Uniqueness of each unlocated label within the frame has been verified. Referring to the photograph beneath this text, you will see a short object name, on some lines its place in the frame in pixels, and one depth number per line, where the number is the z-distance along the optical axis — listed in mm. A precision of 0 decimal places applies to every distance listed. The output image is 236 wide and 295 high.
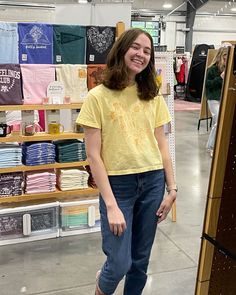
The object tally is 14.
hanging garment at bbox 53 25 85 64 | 2281
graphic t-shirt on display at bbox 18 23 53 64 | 2217
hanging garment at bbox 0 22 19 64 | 2165
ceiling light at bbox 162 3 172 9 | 12782
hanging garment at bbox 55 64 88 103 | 2300
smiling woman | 1264
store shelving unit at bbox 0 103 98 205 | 2256
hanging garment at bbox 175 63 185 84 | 9819
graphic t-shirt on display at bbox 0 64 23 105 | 2161
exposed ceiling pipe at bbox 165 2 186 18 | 12831
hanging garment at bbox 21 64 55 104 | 2219
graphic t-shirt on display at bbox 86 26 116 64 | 2357
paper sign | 2281
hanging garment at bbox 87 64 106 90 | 2358
